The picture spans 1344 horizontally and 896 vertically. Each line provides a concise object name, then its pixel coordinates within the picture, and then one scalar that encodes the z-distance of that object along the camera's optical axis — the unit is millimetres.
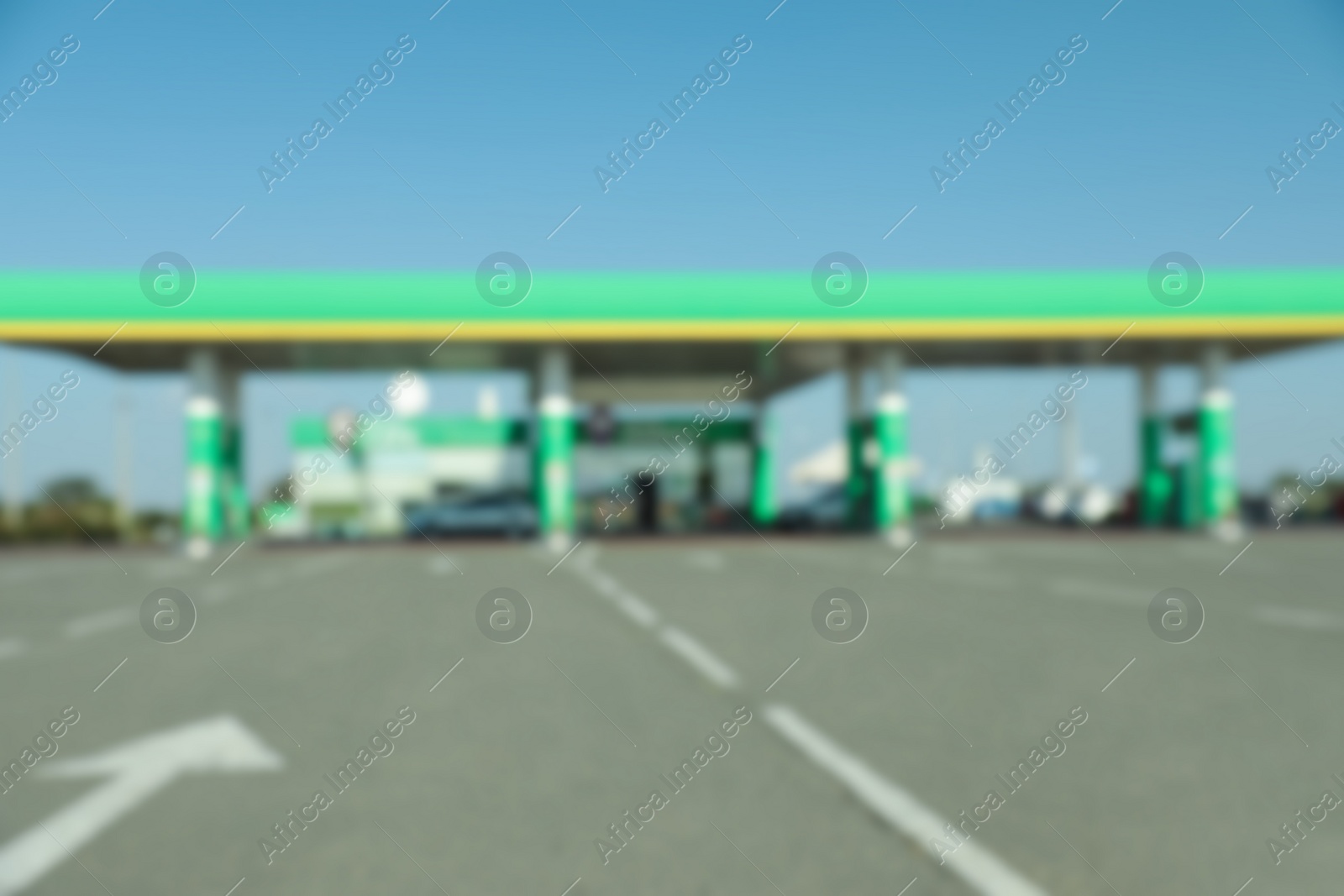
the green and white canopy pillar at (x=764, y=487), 40656
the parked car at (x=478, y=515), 37719
